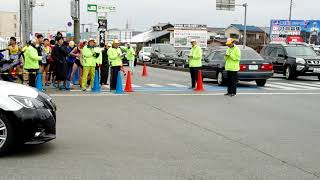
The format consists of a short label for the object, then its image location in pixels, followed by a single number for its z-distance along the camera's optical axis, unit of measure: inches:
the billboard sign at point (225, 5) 1889.8
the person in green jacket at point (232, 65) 612.5
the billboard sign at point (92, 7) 1202.6
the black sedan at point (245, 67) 756.6
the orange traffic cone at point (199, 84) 692.4
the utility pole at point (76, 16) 1093.1
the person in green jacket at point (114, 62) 678.5
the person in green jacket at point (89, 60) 651.6
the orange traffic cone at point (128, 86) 672.4
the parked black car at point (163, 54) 1616.6
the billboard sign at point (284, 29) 2037.4
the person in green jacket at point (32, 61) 593.3
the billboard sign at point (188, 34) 2141.5
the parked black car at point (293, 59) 906.1
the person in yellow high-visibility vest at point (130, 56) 1211.9
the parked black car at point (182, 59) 1464.0
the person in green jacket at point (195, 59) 701.3
